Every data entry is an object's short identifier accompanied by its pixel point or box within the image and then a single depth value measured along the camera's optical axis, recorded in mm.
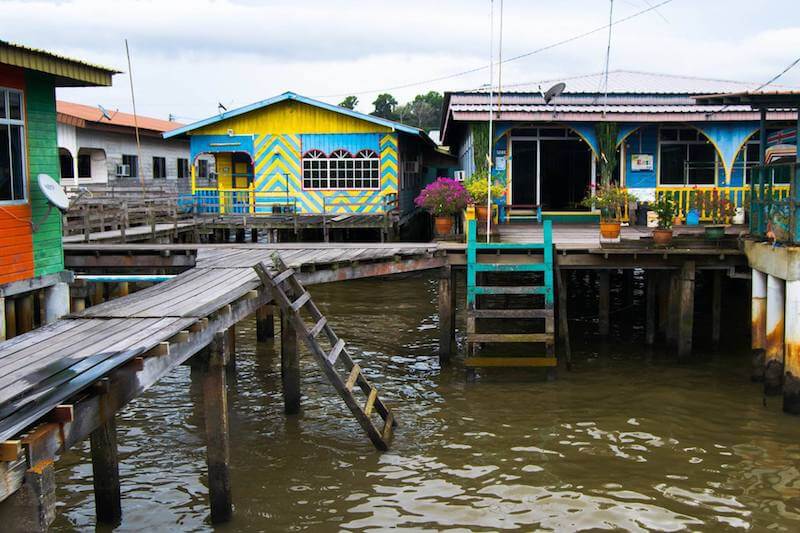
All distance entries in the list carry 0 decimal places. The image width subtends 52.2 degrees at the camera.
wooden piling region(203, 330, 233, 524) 7617
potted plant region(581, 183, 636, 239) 14298
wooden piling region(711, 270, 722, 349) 14773
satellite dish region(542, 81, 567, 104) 18844
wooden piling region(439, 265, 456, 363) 13617
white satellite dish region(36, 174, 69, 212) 11531
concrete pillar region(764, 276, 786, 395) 11219
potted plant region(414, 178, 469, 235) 15984
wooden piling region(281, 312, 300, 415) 11258
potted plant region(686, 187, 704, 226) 16031
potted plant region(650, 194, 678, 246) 13562
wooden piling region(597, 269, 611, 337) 15461
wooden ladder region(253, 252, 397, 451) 9336
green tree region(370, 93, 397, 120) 68812
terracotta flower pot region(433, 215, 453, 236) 15750
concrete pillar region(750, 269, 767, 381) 11883
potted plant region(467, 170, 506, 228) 16234
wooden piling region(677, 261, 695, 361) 13570
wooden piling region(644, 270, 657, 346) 14945
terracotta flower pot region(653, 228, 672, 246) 13547
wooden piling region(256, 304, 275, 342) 15539
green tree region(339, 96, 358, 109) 66438
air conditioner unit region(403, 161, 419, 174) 28219
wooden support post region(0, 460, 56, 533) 4625
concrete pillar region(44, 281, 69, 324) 12078
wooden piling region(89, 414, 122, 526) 7492
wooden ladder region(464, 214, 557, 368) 12680
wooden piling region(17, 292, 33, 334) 11391
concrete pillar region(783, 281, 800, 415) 10648
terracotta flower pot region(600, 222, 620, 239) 14250
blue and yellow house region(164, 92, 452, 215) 24688
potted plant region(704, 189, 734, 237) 15633
